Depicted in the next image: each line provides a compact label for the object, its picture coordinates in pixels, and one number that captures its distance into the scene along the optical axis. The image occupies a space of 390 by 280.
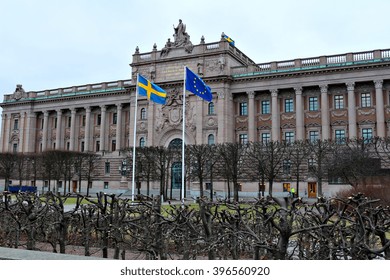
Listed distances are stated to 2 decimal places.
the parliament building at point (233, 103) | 62.66
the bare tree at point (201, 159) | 54.06
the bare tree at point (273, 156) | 50.15
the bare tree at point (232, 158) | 52.07
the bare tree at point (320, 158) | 47.62
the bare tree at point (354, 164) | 40.66
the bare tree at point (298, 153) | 50.46
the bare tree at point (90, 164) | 73.19
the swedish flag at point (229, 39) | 71.50
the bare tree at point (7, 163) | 71.25
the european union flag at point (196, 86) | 33.28
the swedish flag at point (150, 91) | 38.64
